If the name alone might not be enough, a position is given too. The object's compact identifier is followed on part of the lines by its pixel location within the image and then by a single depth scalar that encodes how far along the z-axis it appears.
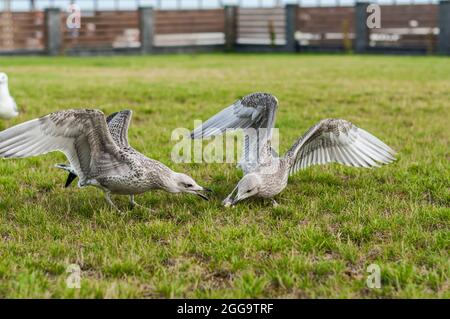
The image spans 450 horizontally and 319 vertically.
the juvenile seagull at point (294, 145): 5.99
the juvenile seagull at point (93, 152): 5.15
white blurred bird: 8.94
